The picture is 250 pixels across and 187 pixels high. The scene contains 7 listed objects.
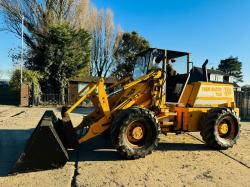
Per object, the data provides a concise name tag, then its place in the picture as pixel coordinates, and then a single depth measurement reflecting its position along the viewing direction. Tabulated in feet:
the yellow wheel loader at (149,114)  11.62
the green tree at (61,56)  51.10
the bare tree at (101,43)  91.34
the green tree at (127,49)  83.00
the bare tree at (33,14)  58.01
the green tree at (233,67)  131.28
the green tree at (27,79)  46.99
